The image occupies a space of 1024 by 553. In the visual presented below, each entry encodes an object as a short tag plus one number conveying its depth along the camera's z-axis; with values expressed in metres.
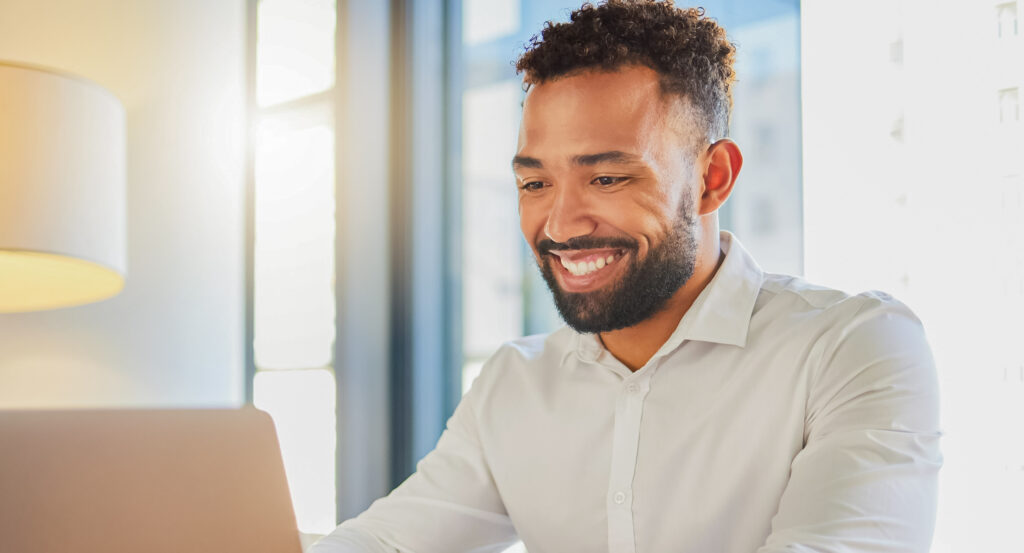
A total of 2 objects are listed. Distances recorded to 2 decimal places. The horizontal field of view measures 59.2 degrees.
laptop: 1.17
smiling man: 1.16
